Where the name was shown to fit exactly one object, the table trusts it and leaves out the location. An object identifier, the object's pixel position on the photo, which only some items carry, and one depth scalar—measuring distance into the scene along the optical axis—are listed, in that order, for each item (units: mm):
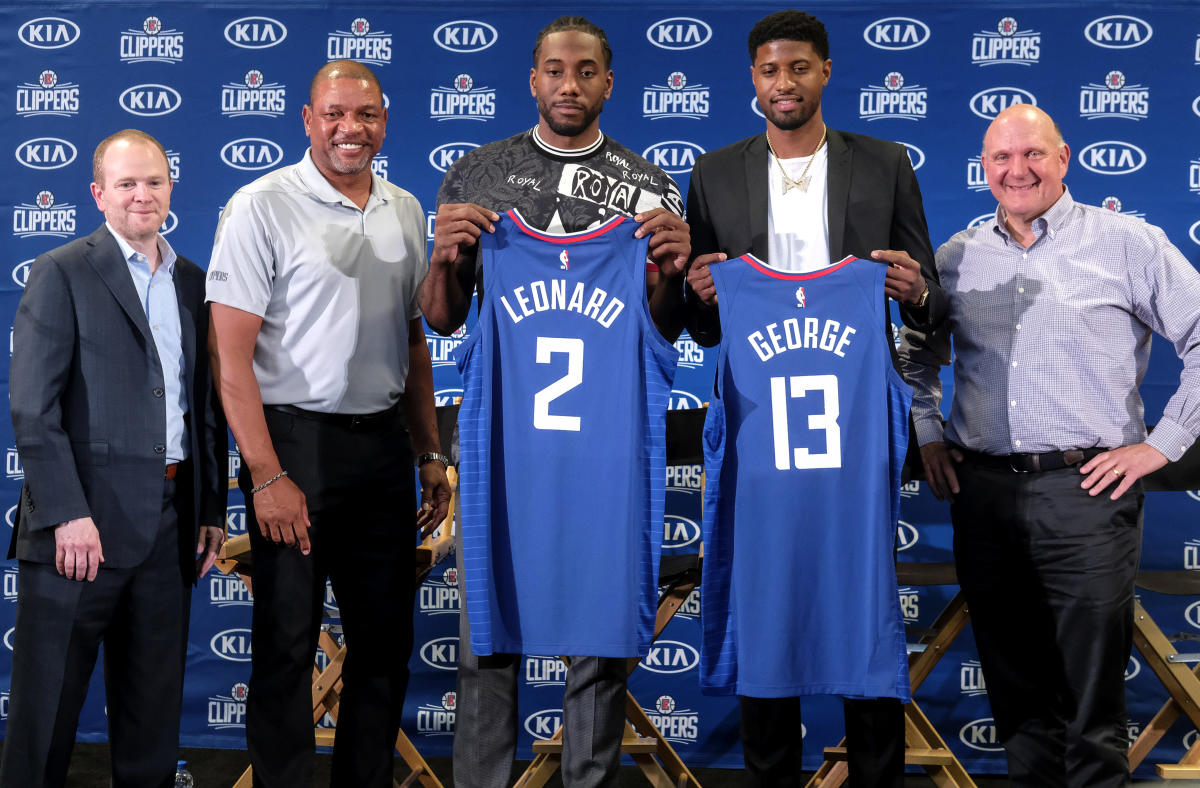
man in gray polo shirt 2623
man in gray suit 2537
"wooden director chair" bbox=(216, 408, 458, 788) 3382
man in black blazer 2553
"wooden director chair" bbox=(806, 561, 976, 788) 3518
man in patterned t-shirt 2410
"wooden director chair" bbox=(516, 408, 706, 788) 3498
